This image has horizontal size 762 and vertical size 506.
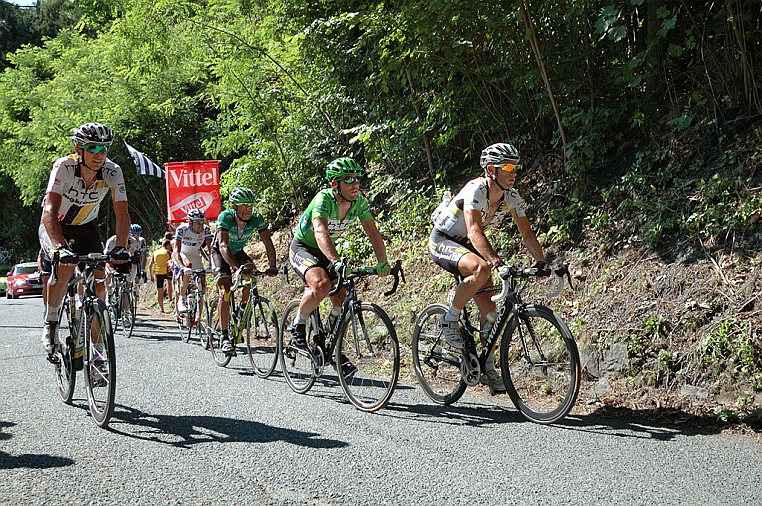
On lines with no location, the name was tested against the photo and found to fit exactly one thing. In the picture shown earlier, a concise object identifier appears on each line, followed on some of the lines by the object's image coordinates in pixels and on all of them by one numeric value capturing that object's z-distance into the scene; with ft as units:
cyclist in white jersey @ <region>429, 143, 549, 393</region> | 20.49
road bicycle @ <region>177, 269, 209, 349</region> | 35.60
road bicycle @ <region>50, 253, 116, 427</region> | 19.07
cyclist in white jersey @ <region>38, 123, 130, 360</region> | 19.66
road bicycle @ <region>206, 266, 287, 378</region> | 27.99
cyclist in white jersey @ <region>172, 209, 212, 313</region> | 39.34
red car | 100.22
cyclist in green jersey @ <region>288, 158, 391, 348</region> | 22.50
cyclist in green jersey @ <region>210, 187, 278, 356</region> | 30.17
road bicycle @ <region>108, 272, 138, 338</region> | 42.96
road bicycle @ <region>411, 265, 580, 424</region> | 19.29
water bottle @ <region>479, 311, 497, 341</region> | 21.65
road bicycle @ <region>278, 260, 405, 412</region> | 21.42
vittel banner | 53.83
